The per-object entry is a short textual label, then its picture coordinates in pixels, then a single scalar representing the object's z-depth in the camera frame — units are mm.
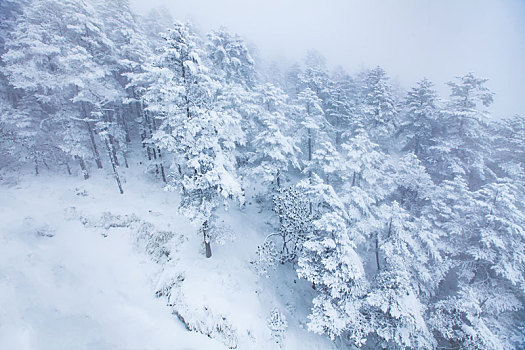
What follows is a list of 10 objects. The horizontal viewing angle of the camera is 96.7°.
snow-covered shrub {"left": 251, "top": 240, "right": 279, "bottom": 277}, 18062
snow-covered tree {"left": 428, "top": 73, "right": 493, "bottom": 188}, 23903
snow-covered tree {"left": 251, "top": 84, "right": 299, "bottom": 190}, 19781
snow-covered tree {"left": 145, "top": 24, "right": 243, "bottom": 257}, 12921
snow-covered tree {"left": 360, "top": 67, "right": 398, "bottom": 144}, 27281
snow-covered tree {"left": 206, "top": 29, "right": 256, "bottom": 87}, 22853
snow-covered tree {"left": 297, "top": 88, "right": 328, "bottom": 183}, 25406
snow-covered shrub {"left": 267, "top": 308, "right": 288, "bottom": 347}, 14859
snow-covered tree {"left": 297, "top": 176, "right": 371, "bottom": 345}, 14117
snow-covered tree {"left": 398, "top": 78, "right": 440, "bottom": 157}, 27064
